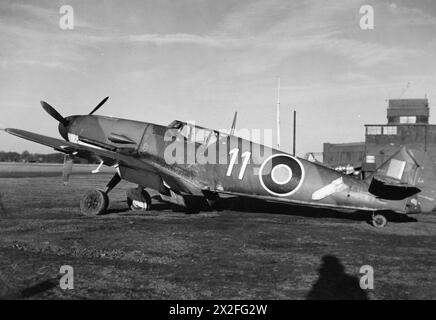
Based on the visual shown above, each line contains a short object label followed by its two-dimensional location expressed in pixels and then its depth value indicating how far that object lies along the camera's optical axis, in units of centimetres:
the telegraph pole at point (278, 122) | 2810
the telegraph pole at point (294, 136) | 3584
